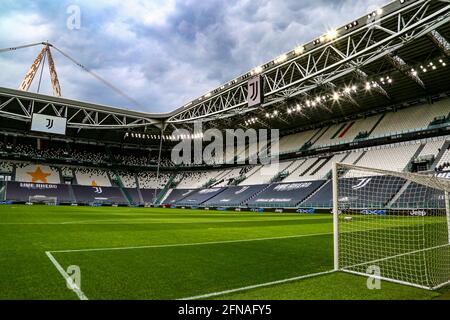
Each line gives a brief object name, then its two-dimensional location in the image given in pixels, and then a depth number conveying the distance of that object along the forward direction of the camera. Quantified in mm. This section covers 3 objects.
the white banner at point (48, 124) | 30266
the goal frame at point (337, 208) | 4398
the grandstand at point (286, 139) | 22094
